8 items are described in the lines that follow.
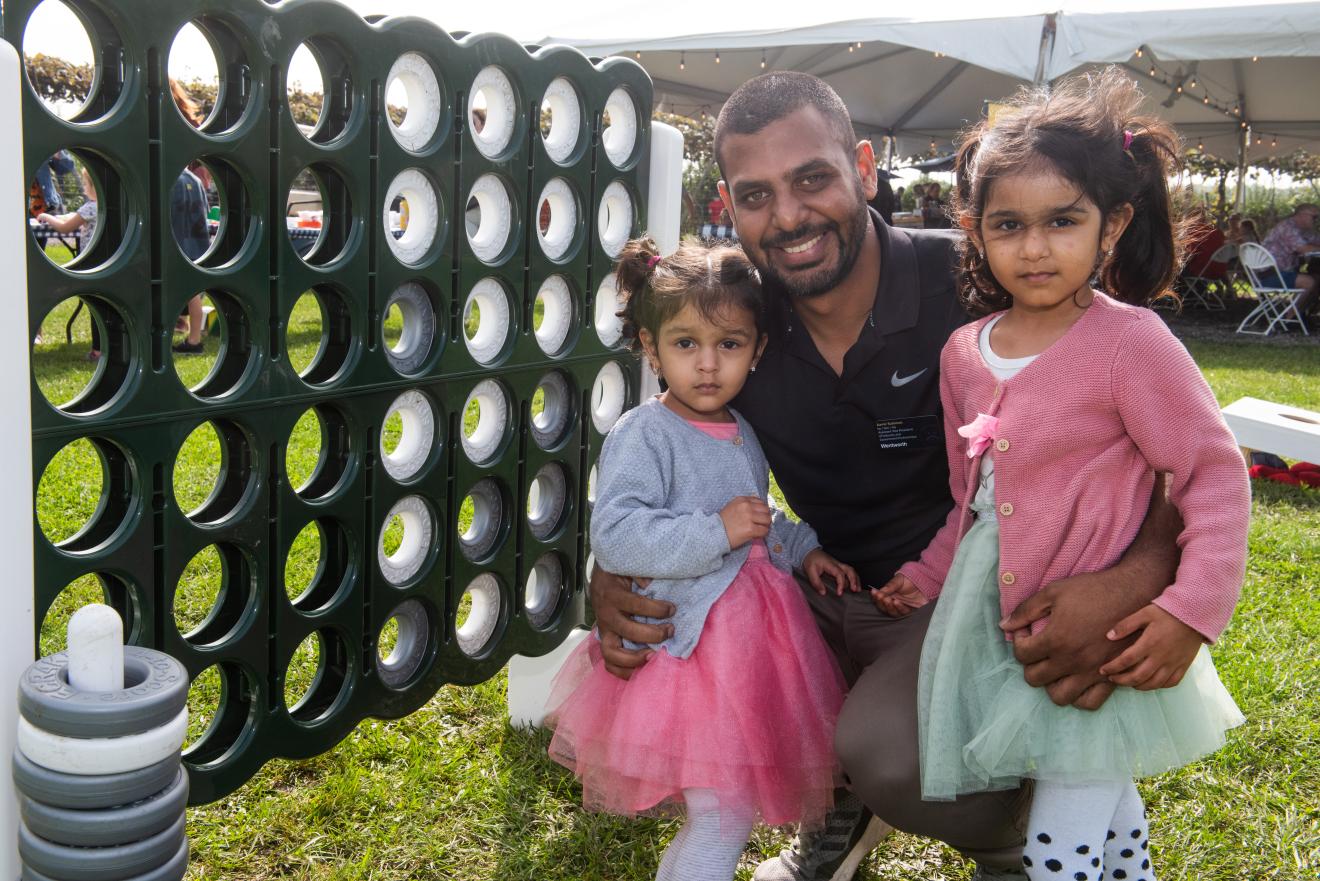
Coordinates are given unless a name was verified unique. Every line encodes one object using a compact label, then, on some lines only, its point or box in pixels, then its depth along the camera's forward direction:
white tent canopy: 7.49
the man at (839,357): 2.30
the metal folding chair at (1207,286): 12.91
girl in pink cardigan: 1.70
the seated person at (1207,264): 12.84
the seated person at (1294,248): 11.80
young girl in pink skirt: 1.99
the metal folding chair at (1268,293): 11.30
